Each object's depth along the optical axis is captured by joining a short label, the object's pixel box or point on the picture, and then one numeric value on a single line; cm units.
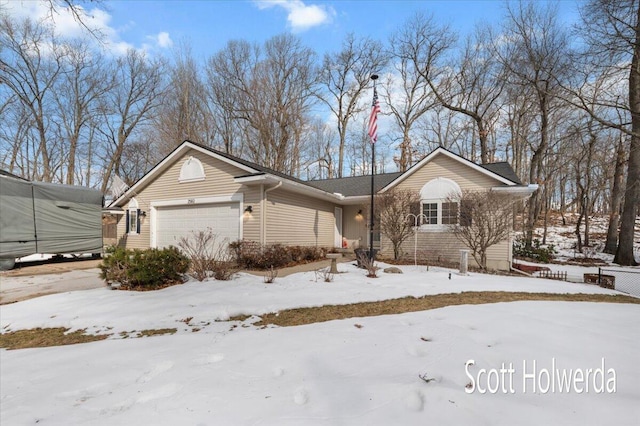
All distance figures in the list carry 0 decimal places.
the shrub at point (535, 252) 1337
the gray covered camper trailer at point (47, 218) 1022
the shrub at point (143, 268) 620
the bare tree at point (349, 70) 2434
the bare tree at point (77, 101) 2235
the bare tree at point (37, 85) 1939
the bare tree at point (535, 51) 1343
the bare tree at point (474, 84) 2030
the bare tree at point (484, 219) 948
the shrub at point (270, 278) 674
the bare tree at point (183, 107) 2241
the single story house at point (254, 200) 1023
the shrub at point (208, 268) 682
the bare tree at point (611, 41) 943
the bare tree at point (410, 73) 2109
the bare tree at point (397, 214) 1138
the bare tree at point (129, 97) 2380
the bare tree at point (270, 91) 2189
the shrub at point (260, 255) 916
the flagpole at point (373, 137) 946
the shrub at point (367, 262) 773
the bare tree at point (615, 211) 1405
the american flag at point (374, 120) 969
